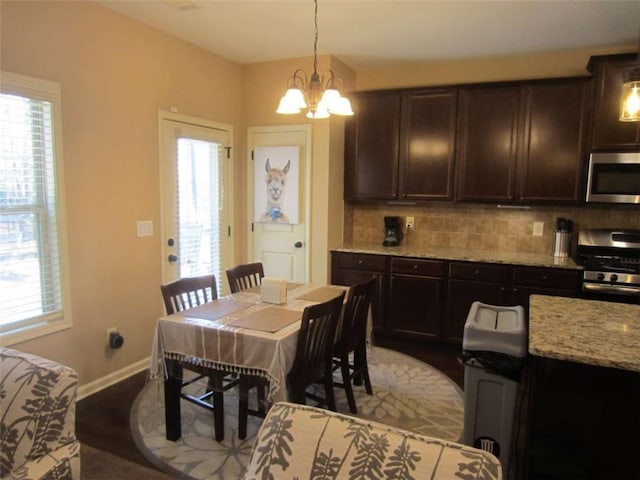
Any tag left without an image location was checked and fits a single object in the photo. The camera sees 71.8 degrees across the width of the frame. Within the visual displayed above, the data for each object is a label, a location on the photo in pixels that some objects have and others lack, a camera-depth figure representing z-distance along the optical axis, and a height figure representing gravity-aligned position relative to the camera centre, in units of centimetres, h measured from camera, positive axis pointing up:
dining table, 223 -74
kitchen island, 164 -76
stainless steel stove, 352 -47
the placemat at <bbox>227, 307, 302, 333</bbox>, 236 -67
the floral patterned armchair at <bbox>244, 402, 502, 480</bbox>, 106 -63
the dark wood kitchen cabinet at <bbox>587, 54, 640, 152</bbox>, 356 +80
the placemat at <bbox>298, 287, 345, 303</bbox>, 296 -64
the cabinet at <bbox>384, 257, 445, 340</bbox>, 415 -90
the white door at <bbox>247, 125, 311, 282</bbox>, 438 -6
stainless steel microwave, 363 +24
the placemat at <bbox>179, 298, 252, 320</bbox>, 255 -66
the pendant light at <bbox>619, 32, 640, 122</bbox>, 185 +48
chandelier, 248 +57
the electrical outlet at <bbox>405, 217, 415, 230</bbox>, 476 -20
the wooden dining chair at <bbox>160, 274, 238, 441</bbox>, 243 -103
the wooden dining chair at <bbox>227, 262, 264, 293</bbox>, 327 -58
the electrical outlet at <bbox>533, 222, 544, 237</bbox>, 430 -22
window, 262 -10
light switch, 350 -23
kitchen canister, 406 -28
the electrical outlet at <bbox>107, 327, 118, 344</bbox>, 330 -100
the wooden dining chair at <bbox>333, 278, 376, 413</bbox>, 287 -88
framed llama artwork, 439 +17
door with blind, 374 +2
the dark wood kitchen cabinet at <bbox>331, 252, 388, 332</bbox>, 433 -69
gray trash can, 210 -85
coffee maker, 464 -30
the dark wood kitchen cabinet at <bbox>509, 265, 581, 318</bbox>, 368 -66
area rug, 241 -140
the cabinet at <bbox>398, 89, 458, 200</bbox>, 426 +58
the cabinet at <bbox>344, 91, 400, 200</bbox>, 445 +58
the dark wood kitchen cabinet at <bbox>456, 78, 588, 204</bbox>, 388 +57
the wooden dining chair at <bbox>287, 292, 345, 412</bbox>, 233 -84
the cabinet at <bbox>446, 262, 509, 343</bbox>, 393 -76
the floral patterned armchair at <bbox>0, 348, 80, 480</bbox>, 148 -77
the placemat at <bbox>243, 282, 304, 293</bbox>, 319 -64
